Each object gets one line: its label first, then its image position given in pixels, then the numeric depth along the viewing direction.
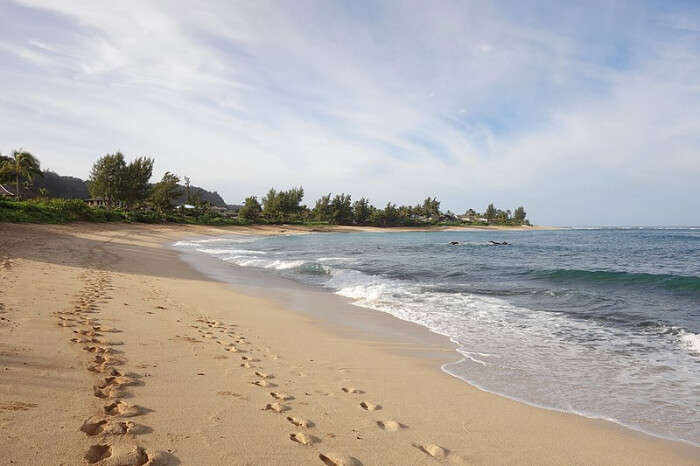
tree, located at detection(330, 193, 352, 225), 107.91
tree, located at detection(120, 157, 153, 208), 60.72
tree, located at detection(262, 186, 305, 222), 97.41
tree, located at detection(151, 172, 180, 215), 67.69
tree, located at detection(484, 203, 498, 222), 164.25
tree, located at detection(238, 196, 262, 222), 86.32
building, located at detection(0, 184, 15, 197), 54.16
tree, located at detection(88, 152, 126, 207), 58.72
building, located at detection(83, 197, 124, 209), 68.18
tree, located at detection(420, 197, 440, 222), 142.50
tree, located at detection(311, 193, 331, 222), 106.69
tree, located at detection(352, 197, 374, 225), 115.81
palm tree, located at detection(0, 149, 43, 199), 51.34
